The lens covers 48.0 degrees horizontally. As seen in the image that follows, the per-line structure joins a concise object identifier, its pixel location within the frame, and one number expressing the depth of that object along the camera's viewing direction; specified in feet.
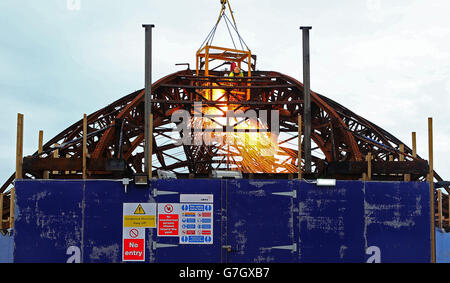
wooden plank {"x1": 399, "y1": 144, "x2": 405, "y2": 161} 56.40
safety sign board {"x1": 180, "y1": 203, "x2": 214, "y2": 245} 45.78
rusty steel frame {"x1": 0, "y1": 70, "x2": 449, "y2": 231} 88.22
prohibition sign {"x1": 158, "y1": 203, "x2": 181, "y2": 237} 45.80
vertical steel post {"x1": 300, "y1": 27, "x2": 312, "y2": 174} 59.67
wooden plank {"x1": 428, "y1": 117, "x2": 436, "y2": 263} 47.91
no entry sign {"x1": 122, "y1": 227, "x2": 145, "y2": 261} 45.55
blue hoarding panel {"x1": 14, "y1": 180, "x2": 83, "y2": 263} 45.47
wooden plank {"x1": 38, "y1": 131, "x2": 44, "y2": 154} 53.64
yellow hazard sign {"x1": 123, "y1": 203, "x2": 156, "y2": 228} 45.75
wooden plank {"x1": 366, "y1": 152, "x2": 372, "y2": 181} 51.37
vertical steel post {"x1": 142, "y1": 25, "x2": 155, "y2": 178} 54.51
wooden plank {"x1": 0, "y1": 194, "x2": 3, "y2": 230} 86.33
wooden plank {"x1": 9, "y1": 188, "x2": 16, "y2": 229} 78.65
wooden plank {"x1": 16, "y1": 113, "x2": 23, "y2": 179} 48.47
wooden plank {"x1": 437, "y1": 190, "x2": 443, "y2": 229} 76.18
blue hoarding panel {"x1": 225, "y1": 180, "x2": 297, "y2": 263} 45.96
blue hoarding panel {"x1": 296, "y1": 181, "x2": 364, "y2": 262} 46.50
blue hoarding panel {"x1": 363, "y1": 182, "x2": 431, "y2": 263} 47.26
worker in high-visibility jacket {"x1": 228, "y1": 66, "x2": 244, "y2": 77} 97.11
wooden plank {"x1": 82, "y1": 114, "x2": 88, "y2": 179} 48.57
